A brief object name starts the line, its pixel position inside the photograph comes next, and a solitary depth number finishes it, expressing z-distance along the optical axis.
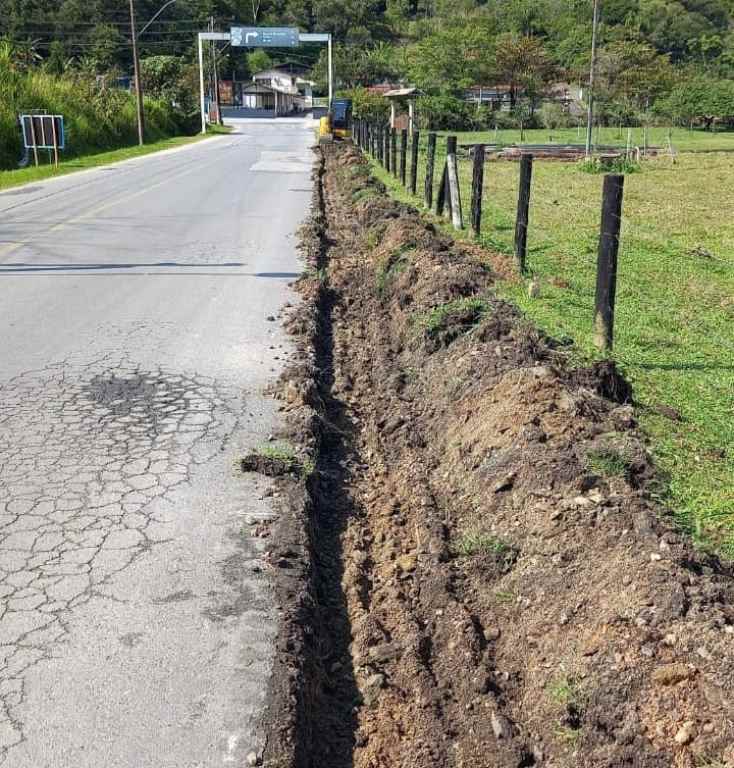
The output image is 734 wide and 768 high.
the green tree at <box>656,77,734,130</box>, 48.39
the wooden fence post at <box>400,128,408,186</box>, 19.97
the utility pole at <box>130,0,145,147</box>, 43.78
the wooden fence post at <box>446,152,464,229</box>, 13.44
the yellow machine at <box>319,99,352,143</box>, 43.75
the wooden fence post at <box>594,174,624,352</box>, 6.68
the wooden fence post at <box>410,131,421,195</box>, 17.94
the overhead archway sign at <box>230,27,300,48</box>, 66.12
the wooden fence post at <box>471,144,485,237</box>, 11.98
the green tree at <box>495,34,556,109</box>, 59.84
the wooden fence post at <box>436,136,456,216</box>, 13.56
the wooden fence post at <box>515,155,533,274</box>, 9.88
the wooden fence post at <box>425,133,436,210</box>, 15.34
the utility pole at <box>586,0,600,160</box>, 33.10
